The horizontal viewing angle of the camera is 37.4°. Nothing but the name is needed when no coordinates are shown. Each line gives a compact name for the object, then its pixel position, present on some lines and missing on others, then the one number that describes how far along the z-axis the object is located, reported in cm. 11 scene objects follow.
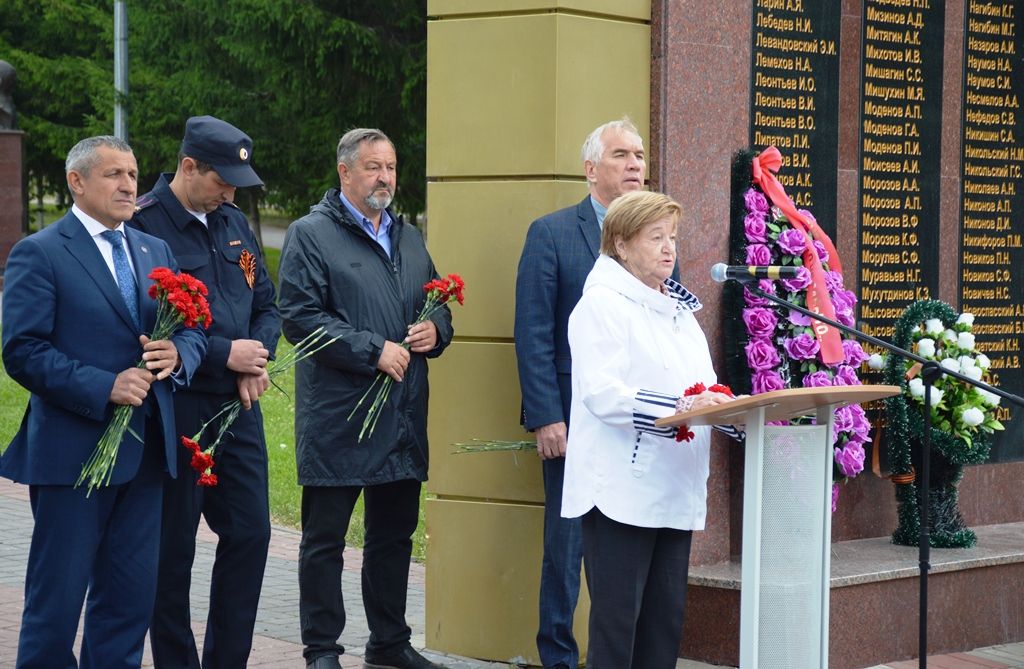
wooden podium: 463
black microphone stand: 469
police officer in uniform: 562
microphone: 455
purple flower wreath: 688
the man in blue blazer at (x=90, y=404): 494
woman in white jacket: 472
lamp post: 2475
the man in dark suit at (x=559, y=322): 605
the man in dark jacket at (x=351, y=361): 605
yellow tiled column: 654
